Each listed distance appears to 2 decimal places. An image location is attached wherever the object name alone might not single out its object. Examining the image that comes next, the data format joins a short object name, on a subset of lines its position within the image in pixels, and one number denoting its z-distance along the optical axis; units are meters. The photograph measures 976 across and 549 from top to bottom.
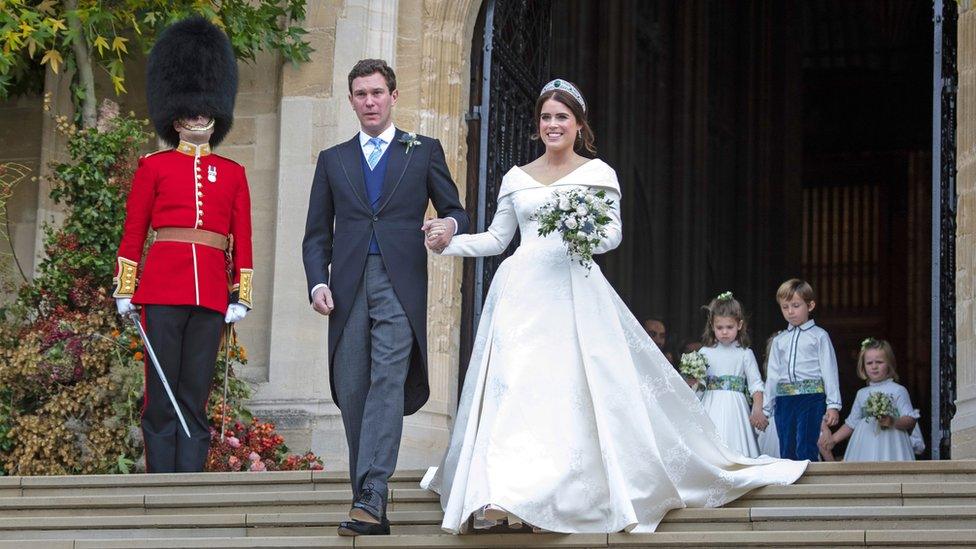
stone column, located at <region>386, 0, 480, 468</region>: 21.78
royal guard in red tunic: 16.22
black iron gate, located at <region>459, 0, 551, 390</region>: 22.53
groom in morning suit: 13.11
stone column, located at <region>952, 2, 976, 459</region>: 19.52
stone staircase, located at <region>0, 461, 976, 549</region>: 12.57
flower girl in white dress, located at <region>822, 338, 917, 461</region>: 21.45
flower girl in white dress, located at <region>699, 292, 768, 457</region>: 20.09
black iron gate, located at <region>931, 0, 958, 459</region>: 19.89
